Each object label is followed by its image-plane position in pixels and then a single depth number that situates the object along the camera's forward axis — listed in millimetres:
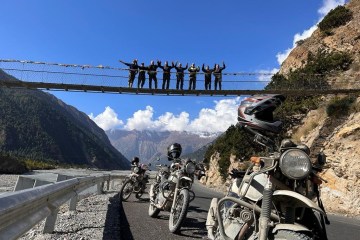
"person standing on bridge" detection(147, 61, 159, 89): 28114
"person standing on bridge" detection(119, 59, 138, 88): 28003
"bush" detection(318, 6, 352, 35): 38334
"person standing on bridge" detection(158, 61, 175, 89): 28169
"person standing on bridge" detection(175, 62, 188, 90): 28178
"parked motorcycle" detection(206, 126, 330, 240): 3787
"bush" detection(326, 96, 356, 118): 22594
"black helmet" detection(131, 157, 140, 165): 15884
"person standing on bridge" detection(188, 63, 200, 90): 28406
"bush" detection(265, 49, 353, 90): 30078
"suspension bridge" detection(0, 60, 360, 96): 26719
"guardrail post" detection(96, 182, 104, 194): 15875
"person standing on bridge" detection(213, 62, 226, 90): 29047
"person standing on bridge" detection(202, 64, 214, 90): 29031
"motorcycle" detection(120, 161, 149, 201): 13777
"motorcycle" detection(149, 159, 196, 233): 8070
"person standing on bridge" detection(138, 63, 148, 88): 28016
